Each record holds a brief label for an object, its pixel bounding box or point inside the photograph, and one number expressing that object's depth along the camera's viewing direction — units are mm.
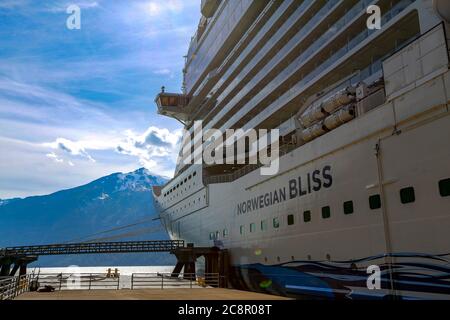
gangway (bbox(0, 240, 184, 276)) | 37125
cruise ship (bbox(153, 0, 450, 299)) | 10852
